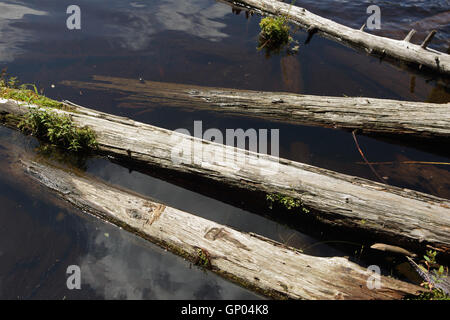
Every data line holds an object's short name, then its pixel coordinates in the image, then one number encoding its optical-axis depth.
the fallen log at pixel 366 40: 7.18
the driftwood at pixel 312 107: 5.15
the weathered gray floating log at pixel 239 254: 3.05
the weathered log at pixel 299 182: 3.49
